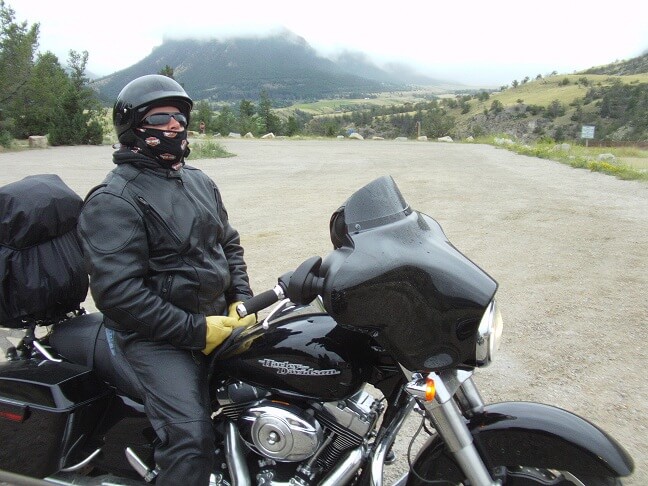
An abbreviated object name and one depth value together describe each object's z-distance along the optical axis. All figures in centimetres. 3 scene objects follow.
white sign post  2311
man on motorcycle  196
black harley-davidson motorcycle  163
